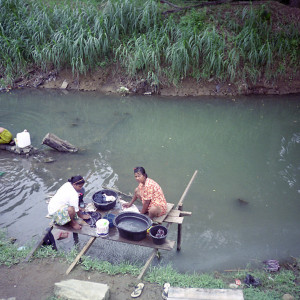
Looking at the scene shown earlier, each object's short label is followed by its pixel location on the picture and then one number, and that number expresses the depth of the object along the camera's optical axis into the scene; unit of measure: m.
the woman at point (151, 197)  4.40
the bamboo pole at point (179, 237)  4.55
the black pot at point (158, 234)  3.94
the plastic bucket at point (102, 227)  4.06
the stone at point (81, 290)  3.32
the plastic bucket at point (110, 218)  4.29
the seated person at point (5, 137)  7.27
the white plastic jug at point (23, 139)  7.14
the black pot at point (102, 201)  4.60
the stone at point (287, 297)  3.53
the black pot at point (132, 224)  3.98
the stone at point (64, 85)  11.96
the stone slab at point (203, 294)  3.38
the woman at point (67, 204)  4.16
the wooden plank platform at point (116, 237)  3.98
